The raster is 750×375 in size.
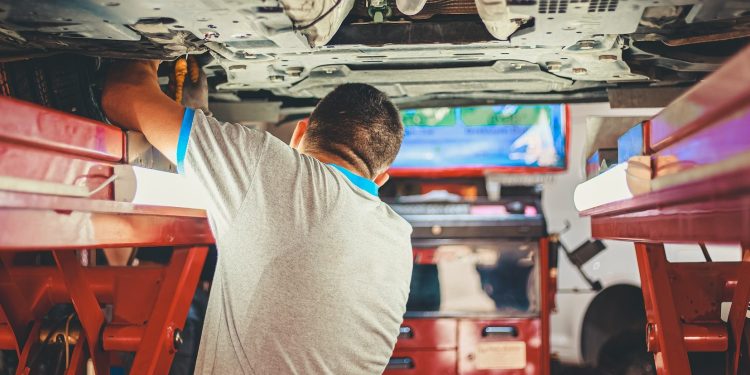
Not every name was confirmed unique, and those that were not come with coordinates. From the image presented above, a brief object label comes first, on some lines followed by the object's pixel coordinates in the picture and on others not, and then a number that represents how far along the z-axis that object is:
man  1.38
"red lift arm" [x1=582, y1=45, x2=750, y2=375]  0.73
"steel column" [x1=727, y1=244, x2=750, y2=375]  1.76
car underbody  1.45
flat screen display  3.67
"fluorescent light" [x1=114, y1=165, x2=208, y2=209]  1.27
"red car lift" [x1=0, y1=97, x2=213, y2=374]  0.97
